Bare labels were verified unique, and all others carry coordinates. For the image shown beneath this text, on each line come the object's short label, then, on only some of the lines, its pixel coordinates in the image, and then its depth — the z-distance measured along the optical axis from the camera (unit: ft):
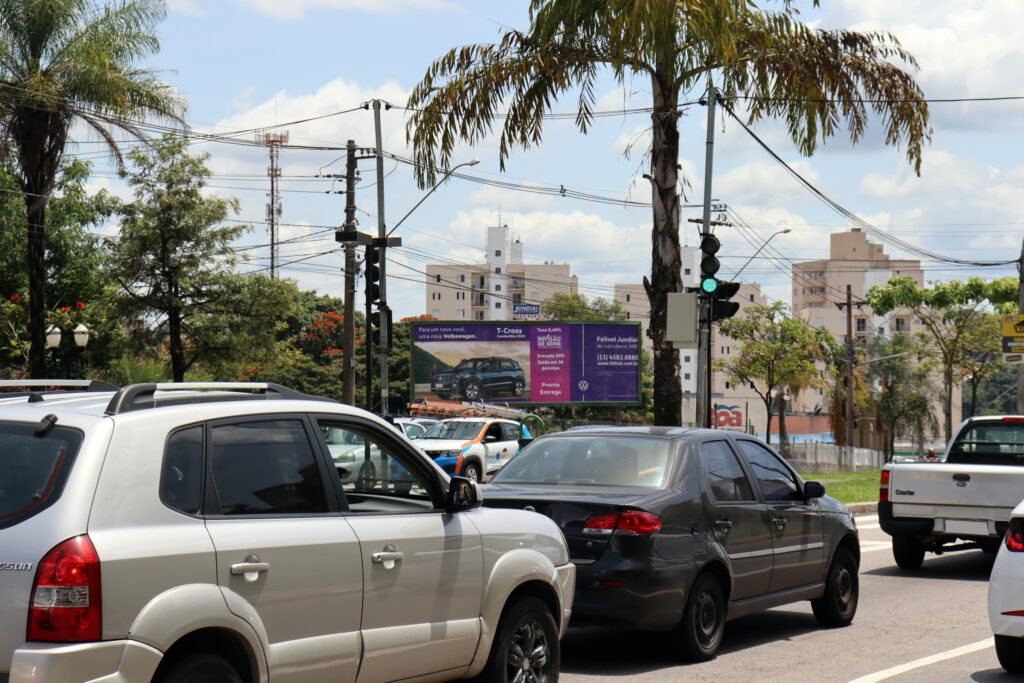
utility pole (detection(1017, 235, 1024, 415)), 102.42
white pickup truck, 41.88
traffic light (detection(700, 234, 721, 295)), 58.44
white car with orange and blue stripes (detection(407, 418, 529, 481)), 93.97
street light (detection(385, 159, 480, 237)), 103.71
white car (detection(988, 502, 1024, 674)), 24.80
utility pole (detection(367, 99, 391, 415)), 101.76
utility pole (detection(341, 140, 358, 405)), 116.26
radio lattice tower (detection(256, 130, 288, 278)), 342.44
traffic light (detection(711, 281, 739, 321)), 57.21
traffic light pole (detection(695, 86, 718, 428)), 58.29
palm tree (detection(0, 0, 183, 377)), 90.63
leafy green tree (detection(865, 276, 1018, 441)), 198.70
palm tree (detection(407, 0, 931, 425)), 56.85
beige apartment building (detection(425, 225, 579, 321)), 483.10
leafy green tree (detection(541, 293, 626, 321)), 388.78
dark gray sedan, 25.72
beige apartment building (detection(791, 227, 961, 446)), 413.80
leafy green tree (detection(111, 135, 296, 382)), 128.26
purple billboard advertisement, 180.96
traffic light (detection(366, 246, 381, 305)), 93.05
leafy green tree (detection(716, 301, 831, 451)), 220.02
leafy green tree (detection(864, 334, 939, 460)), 254.68
